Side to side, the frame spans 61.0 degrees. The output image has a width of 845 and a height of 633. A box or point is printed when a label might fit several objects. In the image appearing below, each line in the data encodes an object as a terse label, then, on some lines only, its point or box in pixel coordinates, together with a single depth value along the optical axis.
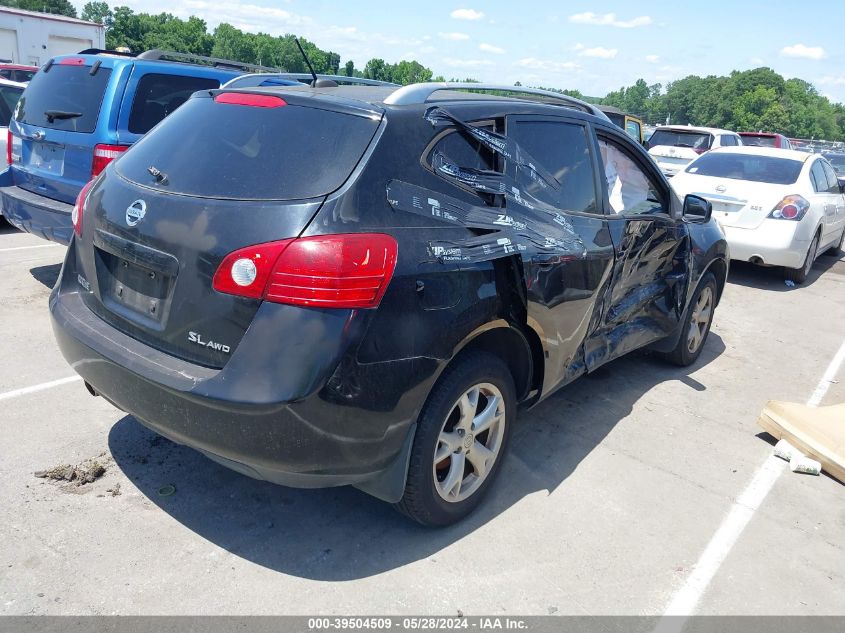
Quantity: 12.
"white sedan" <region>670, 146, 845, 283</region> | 8.70
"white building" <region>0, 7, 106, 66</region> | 40.88
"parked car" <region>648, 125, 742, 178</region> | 15.43
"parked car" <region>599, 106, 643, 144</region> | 14.96
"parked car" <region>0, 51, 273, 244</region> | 5.54
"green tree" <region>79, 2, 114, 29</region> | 122.62
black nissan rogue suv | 2.50
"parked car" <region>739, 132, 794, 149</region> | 20.53
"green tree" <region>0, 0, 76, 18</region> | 96.12
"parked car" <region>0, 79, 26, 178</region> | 8.38
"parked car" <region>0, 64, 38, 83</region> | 15.36
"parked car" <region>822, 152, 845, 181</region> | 19.56
